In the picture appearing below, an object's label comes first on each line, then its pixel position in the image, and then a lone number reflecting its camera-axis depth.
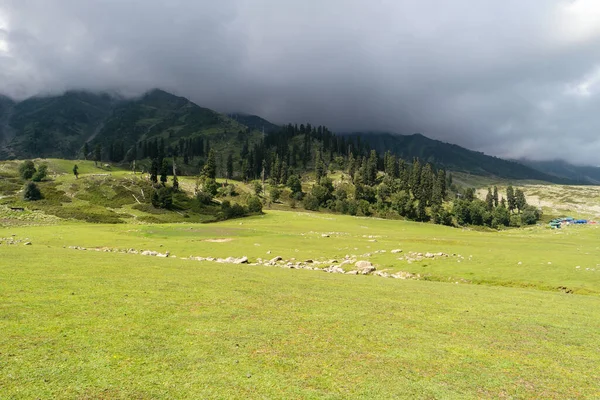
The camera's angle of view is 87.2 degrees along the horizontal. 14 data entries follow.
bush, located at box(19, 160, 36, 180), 133.75
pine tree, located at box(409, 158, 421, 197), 192.95
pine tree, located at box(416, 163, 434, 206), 181.38
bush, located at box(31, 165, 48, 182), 132.38
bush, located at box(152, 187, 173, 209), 117.34
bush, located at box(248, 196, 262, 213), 122.12
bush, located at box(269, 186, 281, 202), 175.07
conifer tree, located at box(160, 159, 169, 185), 149.12
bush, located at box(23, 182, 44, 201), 104.69
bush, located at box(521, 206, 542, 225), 197.50
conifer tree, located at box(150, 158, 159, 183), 144.12
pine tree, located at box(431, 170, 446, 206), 177.89
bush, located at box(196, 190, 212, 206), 136.50
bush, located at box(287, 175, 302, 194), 192.00
